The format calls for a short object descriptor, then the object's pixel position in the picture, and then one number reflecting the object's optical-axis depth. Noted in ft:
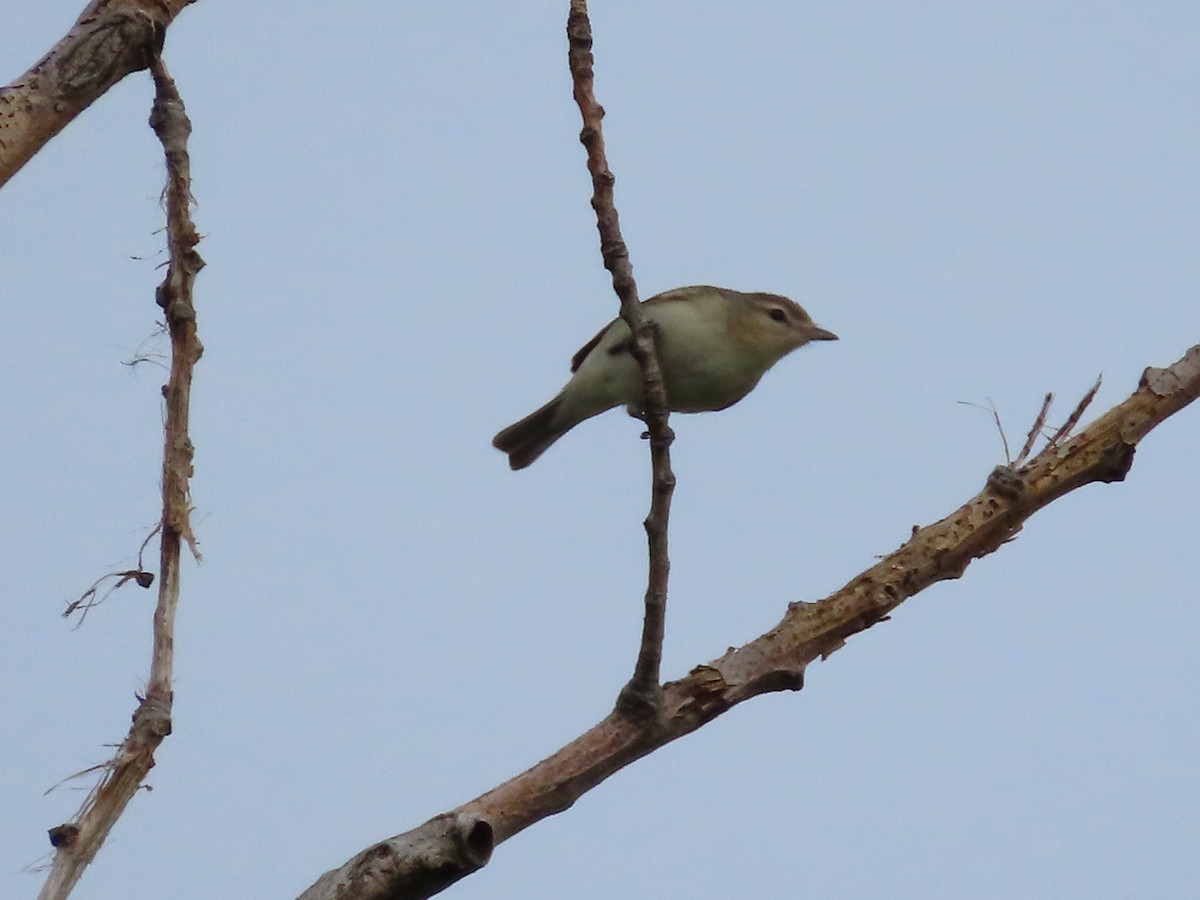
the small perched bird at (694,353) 47.26
